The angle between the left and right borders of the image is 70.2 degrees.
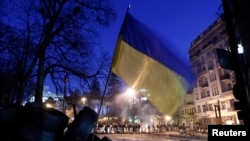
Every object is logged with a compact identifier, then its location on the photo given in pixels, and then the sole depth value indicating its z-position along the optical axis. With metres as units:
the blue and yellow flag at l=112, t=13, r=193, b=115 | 4.10
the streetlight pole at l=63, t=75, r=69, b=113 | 10.95
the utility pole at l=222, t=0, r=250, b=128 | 4.95
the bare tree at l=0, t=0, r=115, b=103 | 10.77
